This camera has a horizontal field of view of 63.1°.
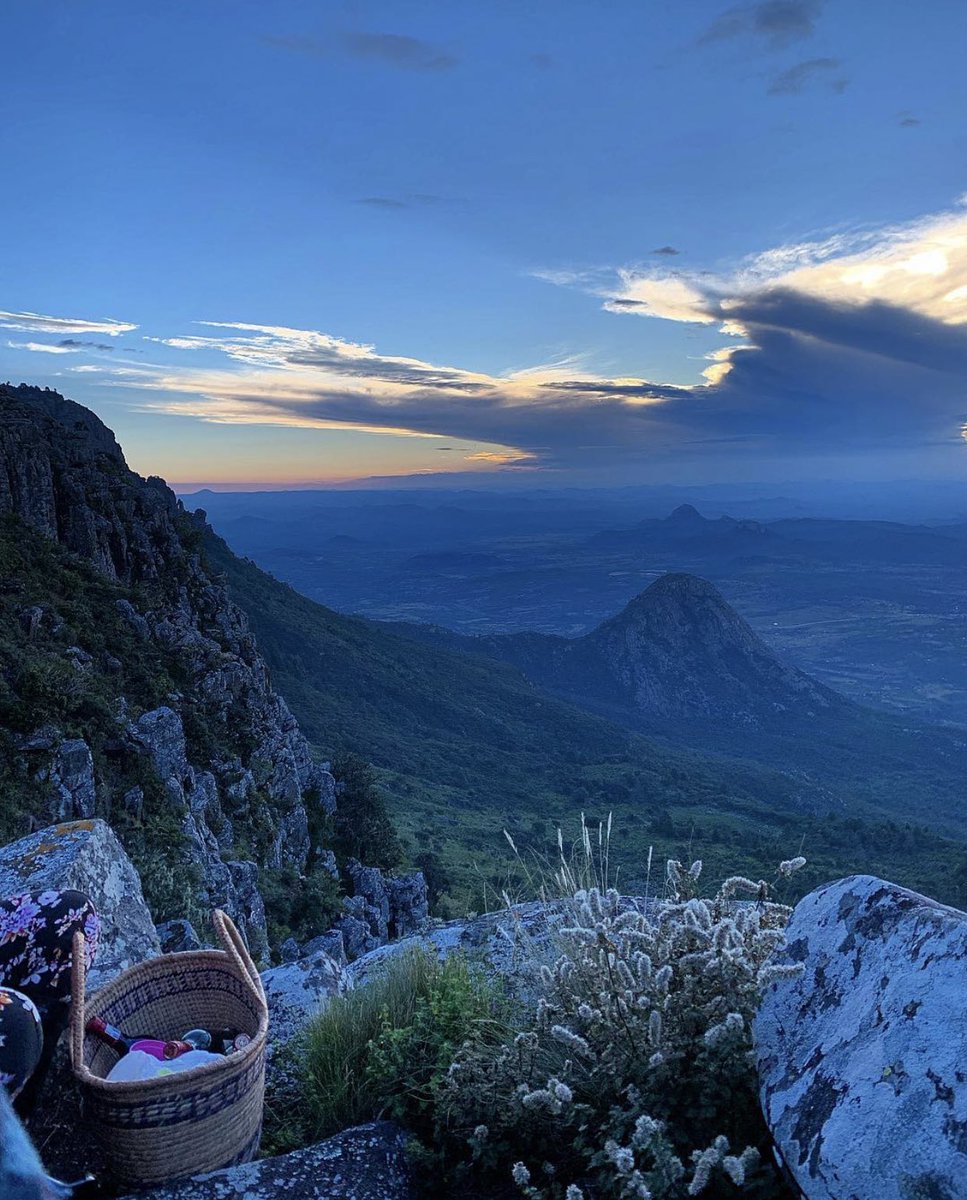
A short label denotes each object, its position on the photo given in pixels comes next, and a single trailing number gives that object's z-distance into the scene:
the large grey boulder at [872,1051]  2.09
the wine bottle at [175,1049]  3.13
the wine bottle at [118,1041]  3.14
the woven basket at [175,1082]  2.67
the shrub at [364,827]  31.61
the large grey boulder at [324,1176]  2.72
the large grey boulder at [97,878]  4.32
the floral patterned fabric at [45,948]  3.27
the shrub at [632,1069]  2.58
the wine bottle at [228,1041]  3.30
